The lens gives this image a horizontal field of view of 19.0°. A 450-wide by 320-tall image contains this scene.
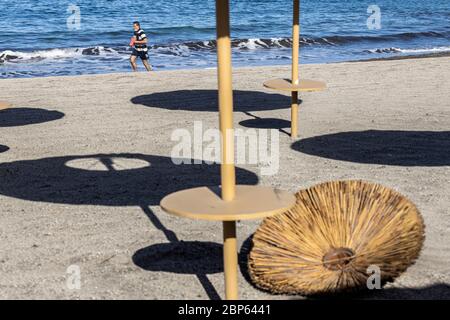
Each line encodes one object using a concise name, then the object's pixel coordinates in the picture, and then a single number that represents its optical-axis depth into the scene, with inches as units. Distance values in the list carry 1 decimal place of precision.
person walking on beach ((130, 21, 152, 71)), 1217.9
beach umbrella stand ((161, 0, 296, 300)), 245.5
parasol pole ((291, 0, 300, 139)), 619.9
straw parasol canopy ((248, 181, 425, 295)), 322.7
